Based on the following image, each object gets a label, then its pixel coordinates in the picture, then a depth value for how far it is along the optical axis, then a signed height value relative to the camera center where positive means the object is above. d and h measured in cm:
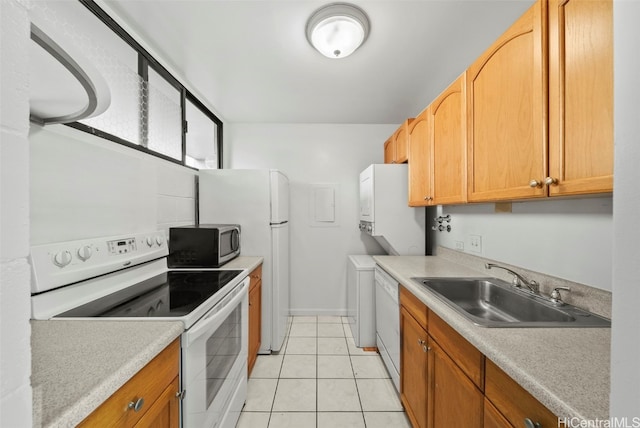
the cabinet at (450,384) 70 -64
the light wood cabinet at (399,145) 232 +71
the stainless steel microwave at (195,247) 180 -25
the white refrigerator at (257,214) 224 +0
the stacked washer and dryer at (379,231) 230 -17
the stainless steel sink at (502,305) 95 -45
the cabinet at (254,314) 190 -83
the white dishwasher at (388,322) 169 -83
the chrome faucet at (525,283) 128 -38
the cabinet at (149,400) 61 -54
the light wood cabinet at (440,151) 149 +46
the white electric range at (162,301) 93 -40
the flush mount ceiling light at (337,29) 135 +110
